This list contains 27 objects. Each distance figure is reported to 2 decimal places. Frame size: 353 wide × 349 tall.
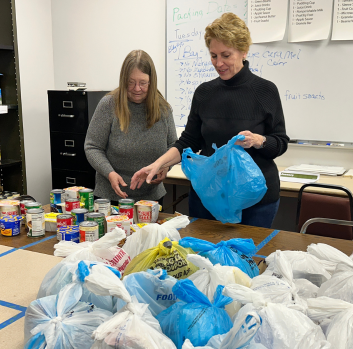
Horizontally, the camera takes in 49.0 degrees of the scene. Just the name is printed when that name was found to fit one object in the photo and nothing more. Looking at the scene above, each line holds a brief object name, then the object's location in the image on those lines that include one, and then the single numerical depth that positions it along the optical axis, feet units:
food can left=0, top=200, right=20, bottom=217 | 5.08
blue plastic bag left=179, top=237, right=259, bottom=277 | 3.24
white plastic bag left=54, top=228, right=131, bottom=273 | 3.28
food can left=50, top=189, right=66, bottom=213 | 5.82
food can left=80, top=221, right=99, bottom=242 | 4.42
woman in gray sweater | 6.57
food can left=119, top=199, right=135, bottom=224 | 5.20
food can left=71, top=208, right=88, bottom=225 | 4.90
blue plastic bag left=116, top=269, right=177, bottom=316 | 2.59
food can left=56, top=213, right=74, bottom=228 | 4.75
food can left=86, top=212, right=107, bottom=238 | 4.74
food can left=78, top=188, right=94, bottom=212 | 5.41
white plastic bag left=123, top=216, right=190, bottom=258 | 3.87
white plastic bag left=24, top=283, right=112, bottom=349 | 2.24
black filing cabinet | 10.93
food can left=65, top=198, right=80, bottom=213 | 5.32
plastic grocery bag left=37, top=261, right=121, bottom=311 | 2.57
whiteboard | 9.45
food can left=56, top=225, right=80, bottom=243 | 4.63
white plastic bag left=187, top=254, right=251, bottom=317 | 2.73
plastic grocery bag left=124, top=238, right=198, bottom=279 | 3.08
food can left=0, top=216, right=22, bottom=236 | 5.03
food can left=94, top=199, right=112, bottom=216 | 5.22
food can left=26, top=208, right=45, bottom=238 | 4.96
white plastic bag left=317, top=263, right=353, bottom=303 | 2.55
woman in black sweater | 5.34
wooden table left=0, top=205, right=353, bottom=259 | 4.64
